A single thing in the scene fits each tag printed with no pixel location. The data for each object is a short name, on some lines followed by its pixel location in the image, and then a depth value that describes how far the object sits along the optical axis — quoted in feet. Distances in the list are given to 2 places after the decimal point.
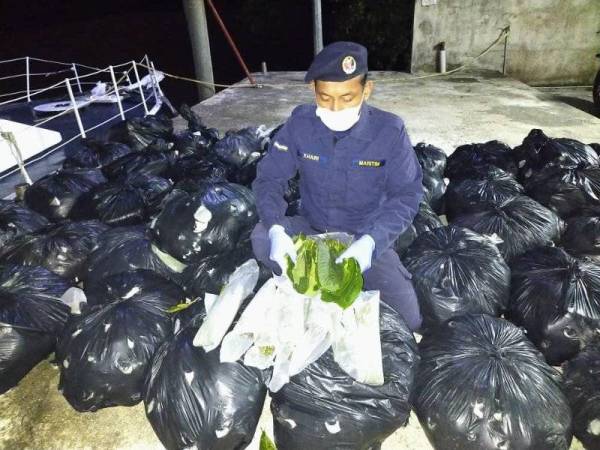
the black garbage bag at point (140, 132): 13.74
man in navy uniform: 5.47
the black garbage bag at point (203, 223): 7.24
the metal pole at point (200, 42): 23.54
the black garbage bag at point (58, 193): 9.72
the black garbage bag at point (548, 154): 10.06
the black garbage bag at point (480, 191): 8.81
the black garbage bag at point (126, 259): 7.47
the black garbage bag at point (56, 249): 7.71
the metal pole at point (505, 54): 26.81
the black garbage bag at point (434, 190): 9.73
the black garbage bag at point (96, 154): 12.18
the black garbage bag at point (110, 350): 5.68
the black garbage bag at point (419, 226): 7.62
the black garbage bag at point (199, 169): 10.21
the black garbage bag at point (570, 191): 8.64
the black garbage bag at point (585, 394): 5.03
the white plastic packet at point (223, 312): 4.98
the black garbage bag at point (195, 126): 13.76
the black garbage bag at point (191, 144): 12.70
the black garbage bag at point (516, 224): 7.61
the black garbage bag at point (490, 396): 4.69
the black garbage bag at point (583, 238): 7.63
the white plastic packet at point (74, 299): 6.50
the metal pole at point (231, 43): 22.71
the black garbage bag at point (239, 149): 11.68
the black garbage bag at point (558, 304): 5.87
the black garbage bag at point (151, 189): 9.19
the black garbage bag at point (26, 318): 6.14
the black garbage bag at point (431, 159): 10.31
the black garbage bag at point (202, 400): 4.91
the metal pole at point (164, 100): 21.47
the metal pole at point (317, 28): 27.99
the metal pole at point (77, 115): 14.75
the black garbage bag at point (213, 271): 6.95
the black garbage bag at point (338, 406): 4.73
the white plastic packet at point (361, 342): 4.61
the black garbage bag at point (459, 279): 6.40
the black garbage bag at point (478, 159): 10.82
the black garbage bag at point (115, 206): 9.05
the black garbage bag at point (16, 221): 8.50
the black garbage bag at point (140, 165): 10.94
